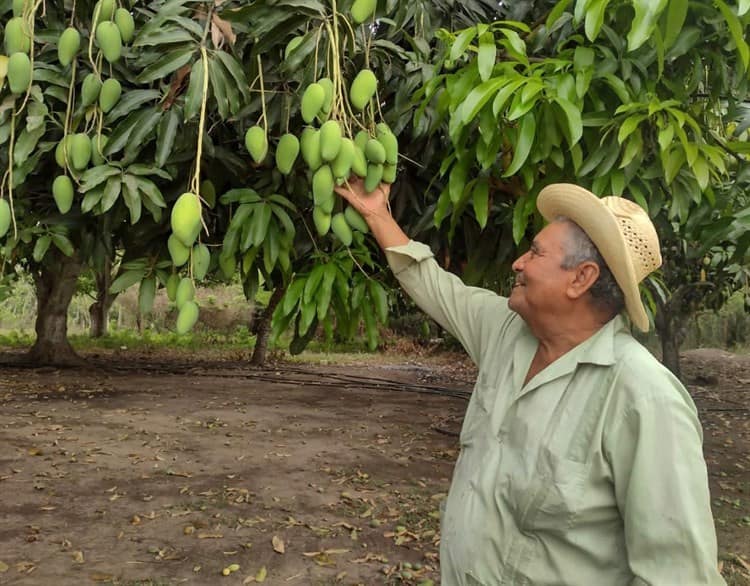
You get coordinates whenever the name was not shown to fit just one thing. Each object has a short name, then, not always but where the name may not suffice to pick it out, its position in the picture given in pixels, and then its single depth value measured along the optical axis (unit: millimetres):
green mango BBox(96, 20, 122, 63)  1100
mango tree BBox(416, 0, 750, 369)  1116
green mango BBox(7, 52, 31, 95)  1074
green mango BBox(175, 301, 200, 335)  1147
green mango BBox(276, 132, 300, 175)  1134
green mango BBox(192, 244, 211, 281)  1122
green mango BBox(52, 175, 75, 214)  1147
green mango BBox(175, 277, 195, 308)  1120
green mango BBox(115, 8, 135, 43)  1132
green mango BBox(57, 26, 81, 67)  1122
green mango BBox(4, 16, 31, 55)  1103
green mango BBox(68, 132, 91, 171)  1113
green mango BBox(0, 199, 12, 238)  1109
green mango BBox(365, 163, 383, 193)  1205
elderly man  816
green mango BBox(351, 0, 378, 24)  1060
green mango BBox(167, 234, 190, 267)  1066
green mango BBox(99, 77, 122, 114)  1141
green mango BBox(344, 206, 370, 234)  1231
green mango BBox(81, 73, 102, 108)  1136
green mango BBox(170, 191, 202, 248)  1024
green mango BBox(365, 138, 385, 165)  1176
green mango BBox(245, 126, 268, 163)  1108
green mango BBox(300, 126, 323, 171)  1050
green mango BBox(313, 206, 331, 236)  1161
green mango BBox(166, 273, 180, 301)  1160
